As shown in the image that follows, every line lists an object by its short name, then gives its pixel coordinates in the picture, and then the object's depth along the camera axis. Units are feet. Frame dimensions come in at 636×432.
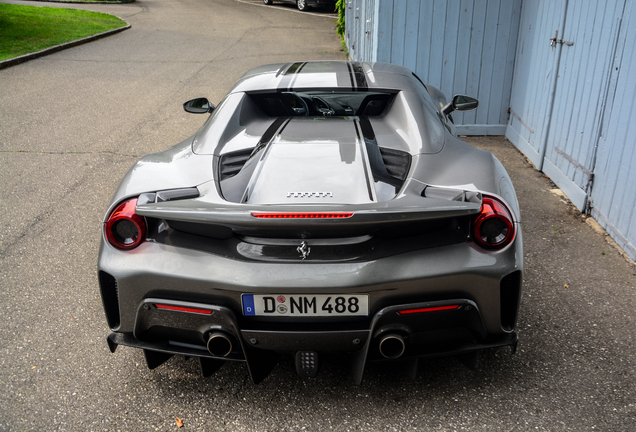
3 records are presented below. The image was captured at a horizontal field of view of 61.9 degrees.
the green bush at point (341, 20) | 46.11
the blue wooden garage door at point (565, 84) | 14.30
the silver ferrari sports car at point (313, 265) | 6.75
